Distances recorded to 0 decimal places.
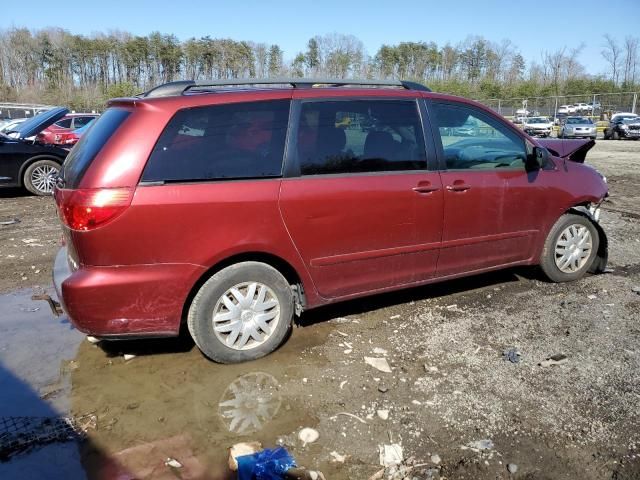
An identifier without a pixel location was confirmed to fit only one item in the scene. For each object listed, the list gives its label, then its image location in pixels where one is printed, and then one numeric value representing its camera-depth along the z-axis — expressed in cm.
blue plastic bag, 250
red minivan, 318
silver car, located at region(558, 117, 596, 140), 3078
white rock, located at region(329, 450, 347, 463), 267
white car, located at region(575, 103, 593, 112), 4172
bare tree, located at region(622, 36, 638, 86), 6262
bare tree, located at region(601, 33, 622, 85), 5994
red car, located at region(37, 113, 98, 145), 1785
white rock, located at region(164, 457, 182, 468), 265
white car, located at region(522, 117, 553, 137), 3518
